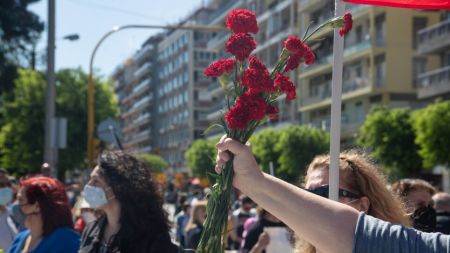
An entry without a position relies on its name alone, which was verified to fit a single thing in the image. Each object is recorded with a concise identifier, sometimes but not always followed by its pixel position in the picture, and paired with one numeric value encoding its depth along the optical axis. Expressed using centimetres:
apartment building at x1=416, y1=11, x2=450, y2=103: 3794
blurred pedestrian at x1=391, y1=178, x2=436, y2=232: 565
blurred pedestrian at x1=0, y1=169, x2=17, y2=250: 682
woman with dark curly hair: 423
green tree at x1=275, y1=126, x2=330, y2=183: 4450
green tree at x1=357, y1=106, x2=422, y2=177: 3681
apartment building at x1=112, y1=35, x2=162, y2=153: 11394
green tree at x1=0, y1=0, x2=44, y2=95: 3606
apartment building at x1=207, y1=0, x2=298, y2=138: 5741
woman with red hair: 489
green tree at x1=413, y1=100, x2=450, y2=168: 3094
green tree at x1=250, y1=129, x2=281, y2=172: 4841
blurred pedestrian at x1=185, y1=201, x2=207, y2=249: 980
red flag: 293
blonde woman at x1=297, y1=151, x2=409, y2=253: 286
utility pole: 1412
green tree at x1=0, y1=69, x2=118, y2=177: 4078
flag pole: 262
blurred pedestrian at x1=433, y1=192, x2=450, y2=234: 694
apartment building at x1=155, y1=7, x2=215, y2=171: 9288
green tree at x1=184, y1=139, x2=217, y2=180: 6628
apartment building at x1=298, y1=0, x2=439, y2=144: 4416
